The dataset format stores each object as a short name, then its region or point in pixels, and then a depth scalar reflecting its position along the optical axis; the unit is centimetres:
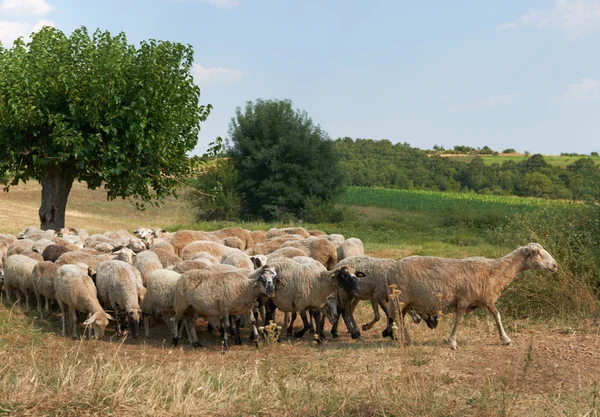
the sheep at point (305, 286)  1109
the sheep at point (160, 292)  1173
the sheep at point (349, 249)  1516
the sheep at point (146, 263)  1316
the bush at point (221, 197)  4528
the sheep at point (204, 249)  1520
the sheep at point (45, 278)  1314
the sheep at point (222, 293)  1092
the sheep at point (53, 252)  1519
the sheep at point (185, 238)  1742
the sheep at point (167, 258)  1396
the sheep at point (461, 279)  1038
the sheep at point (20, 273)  1409
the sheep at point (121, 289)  1185
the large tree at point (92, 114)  2056
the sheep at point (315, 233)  2064
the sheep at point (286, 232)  1948
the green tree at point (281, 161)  4425
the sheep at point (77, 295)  1180
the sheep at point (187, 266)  1267
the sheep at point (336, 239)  1684
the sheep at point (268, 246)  1593
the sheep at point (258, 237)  1953
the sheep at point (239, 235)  1931
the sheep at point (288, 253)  1365
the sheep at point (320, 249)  1472
